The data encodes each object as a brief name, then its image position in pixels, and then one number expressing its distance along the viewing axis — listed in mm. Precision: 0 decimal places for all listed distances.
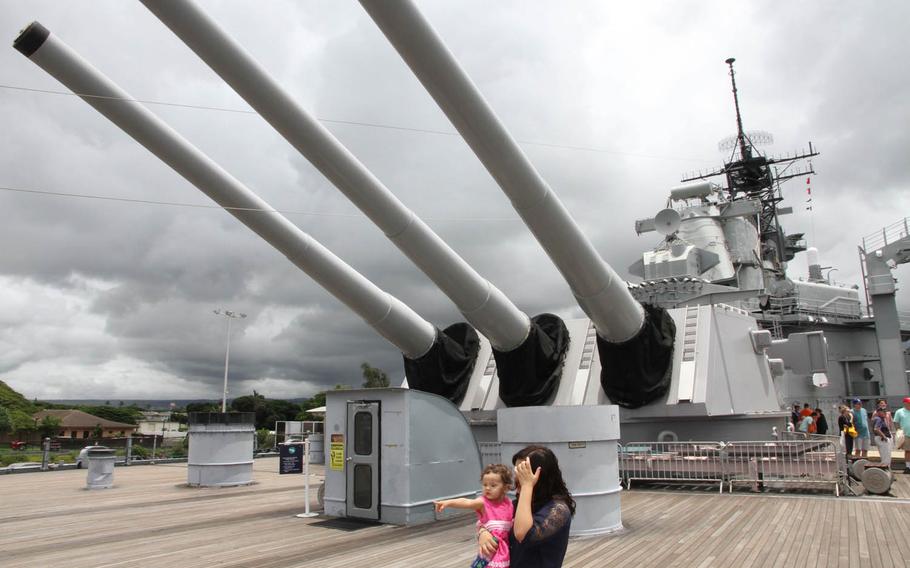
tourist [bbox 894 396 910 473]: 9570
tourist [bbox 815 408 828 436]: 13219
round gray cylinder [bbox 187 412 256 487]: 11273
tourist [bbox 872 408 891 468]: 10359
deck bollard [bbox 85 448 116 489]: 11172
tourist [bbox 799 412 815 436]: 13401
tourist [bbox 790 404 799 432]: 18998
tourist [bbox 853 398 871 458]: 12328
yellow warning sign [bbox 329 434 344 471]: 7496
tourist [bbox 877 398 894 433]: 11041
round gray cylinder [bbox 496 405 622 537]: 6238
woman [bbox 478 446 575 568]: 2170
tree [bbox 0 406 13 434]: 40972
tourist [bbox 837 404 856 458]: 10734
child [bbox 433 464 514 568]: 2369
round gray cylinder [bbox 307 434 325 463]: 13867
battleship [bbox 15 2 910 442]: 5836
